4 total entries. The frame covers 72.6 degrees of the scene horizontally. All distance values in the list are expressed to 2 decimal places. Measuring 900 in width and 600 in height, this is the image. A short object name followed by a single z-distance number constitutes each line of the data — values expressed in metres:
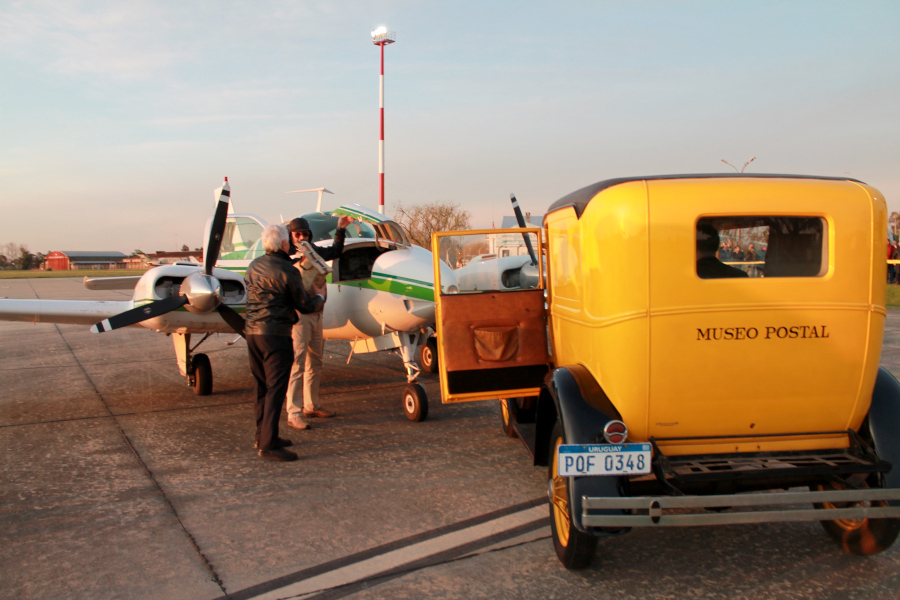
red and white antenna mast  23.33
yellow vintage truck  3.03
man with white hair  5.42
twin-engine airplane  7.15
